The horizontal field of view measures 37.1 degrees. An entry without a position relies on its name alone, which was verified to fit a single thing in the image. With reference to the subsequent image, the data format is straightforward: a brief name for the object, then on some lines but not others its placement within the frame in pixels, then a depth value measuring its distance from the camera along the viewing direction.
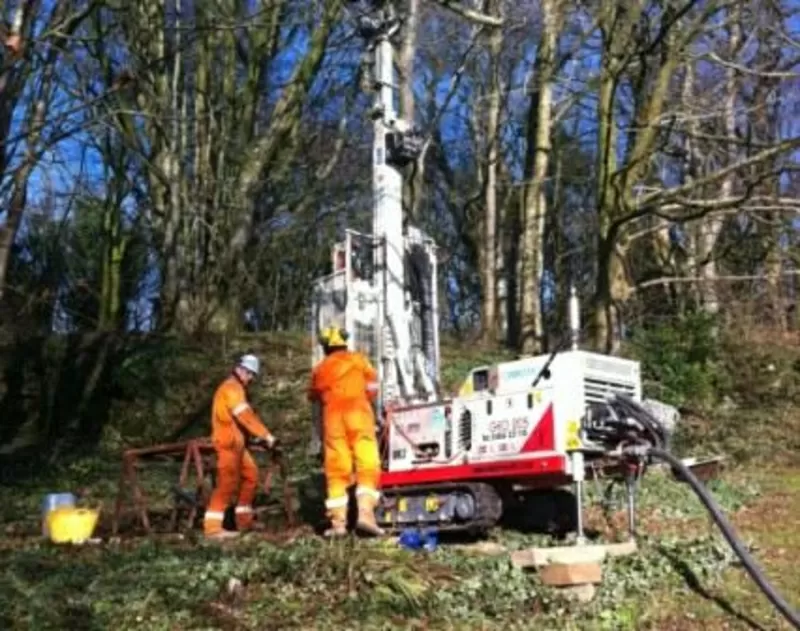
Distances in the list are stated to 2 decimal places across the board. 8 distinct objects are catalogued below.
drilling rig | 10.66
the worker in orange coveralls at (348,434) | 10.99
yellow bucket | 11.84
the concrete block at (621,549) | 9.71
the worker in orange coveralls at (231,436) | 12.09
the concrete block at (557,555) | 9.20
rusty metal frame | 12.91
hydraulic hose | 8.19
